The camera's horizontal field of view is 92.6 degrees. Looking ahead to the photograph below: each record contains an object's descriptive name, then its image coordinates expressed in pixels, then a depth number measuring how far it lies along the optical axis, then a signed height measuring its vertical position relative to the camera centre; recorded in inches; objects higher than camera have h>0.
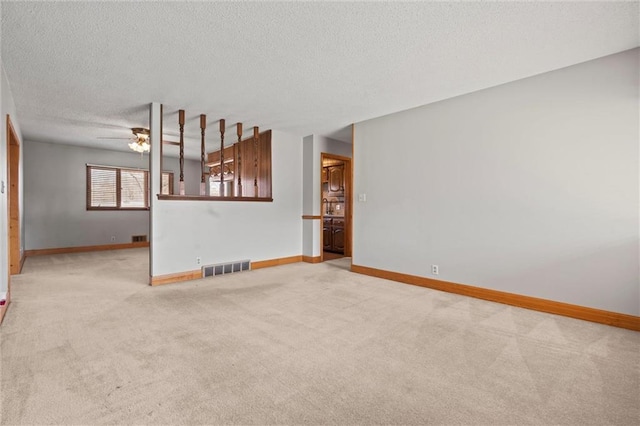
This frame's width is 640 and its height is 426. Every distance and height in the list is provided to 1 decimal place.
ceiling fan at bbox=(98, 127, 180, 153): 207.3 +50.7
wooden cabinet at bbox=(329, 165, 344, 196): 279.7 +30.0
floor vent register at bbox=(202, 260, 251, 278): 187.9 -35.8
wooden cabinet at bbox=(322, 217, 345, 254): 273.7 -20.9
